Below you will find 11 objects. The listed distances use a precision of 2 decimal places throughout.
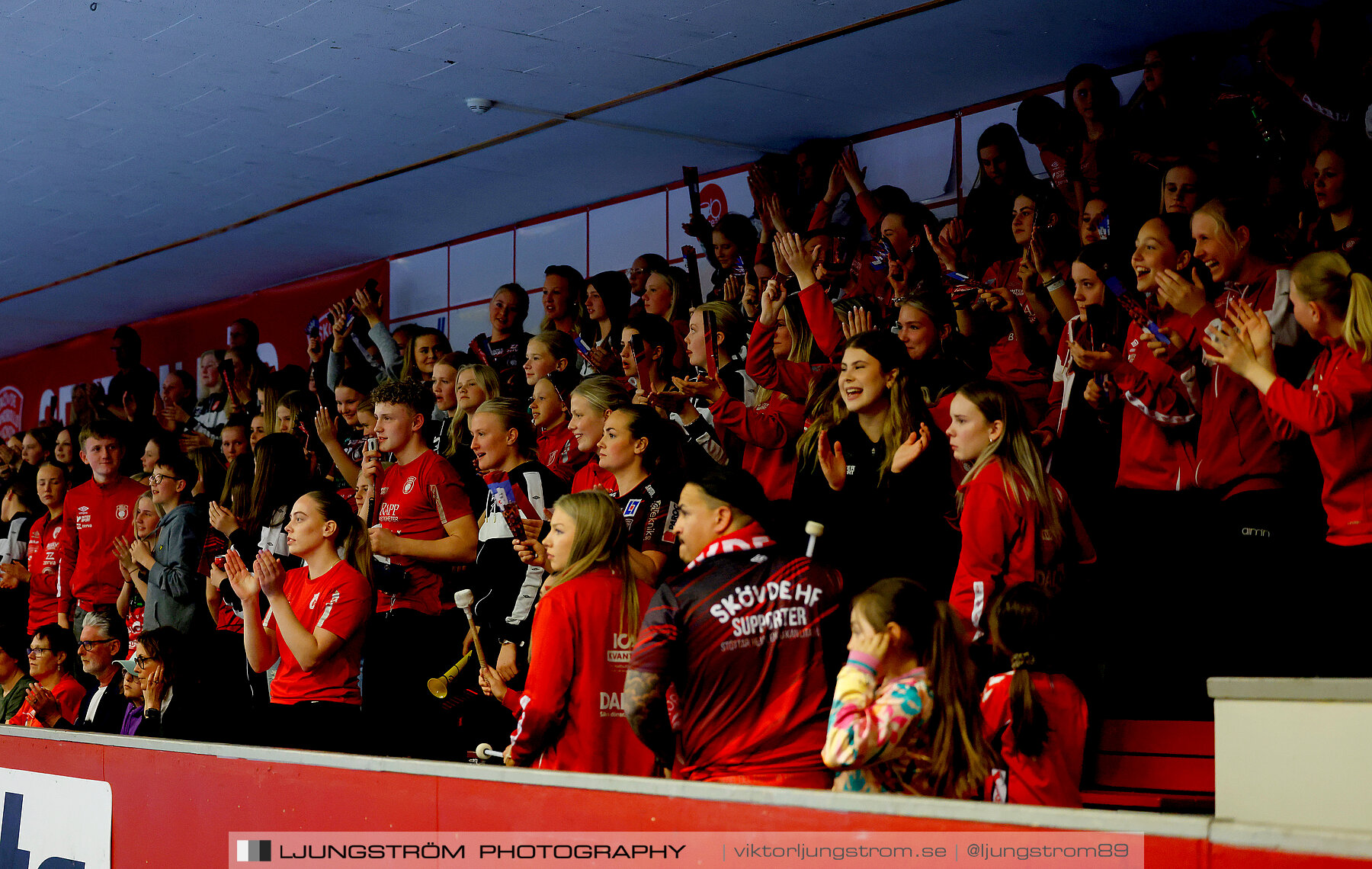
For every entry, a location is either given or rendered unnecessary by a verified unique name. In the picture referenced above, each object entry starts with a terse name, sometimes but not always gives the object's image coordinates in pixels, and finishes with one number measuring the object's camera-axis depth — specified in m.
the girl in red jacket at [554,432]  6.57
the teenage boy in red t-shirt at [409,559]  5.78
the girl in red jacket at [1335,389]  4.11
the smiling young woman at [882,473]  4.91
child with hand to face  3.36
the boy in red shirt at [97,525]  8.80
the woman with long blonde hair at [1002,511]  4.25
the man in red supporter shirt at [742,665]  3.53
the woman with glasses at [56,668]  8.20
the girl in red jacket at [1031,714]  3.89
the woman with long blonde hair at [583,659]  4.05
